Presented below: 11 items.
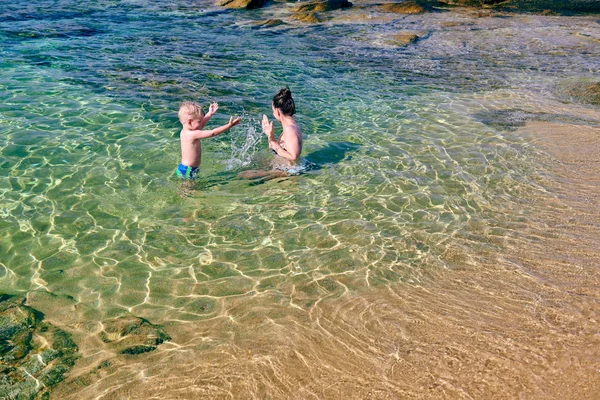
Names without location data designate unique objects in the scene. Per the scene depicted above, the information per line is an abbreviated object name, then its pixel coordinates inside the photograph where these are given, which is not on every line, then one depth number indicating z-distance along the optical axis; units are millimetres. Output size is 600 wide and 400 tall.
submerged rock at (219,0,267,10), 20766
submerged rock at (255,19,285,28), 17617
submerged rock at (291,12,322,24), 18666
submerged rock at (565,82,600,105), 10586
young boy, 6758
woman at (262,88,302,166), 7156
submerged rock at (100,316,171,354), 4168
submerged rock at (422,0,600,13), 21375
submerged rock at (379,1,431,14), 20167
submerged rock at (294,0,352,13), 20391
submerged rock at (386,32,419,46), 15642
